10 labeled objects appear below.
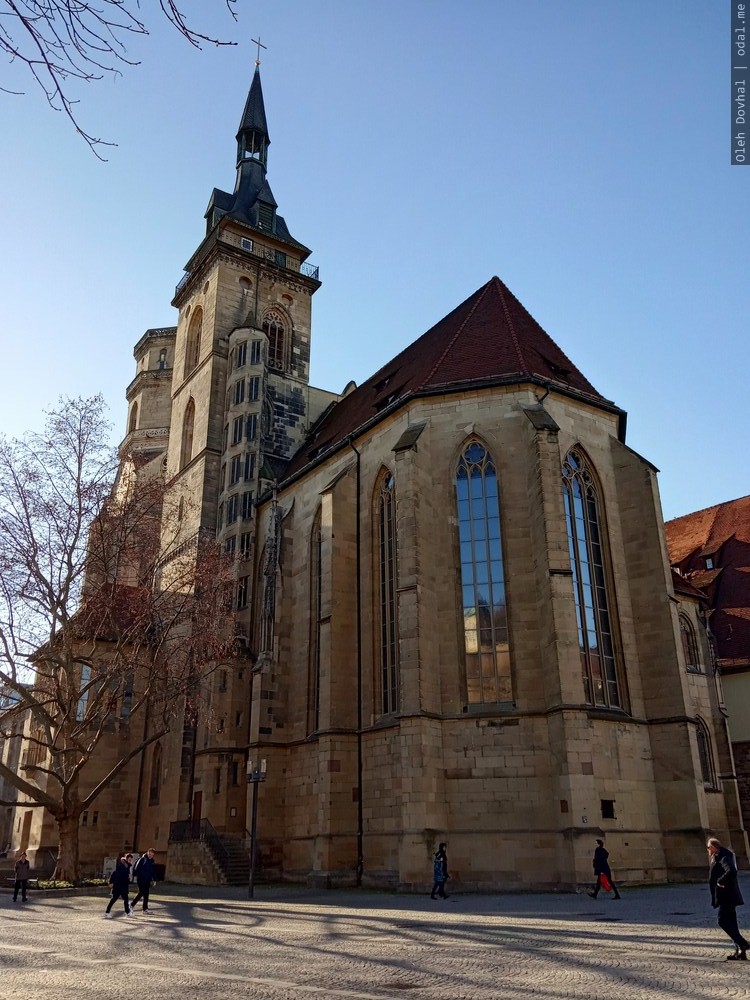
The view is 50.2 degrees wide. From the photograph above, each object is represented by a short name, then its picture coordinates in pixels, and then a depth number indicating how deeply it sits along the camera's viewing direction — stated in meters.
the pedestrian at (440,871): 15.70
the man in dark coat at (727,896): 8.15
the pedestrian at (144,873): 15.30
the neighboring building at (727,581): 29.67
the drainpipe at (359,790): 19.77
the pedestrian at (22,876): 18.03
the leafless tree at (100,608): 19.97
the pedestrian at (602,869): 15.05
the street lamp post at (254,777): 18.04
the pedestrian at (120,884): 14.37
